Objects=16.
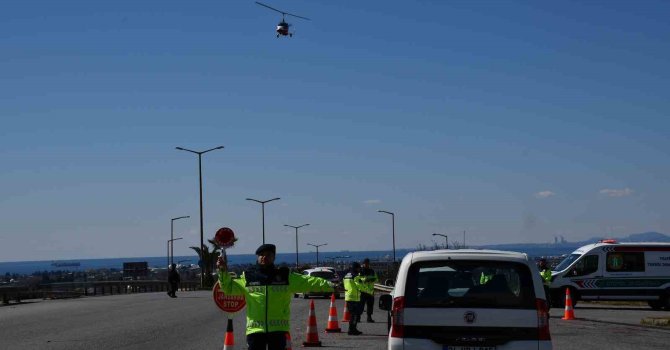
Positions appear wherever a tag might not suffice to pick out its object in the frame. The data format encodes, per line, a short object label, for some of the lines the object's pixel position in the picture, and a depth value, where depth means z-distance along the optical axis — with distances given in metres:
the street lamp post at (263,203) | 90.09
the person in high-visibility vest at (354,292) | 20.92
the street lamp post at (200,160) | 66.50
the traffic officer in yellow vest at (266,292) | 9.63
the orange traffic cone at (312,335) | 18.02
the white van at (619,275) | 33.09
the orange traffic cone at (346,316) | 24.58
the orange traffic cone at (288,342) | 9.82
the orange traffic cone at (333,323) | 21.73
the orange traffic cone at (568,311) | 25.67
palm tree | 71.94
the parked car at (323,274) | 44.13
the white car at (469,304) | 9.66
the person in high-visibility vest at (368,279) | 22.86
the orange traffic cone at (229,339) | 11.08
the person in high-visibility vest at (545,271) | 31.52
